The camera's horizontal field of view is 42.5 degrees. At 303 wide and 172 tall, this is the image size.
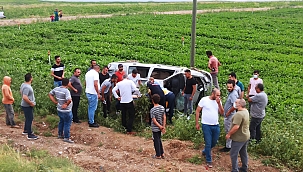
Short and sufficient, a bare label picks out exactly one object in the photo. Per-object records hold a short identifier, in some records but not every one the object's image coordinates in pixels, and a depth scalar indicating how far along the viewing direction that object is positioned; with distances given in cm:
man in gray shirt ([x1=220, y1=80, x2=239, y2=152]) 862
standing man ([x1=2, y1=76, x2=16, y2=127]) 974
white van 1148
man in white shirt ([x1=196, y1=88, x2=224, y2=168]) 802
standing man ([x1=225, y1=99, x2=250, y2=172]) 734
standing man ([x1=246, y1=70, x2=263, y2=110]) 1080
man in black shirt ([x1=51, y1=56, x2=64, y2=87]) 1219
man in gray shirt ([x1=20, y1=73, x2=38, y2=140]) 899
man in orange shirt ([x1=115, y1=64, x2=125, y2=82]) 1112
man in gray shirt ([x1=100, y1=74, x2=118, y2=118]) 1067
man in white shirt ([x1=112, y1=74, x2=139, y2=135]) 970
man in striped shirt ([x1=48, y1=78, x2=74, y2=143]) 889
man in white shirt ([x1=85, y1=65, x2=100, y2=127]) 1018
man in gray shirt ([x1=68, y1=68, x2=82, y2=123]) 1020
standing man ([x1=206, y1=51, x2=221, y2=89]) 1300
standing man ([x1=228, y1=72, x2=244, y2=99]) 988
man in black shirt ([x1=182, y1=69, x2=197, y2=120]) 1074
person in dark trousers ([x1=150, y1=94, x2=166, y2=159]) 809
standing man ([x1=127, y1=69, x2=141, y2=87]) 1091
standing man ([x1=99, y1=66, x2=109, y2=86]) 1127
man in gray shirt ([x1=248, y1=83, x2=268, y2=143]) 861
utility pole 1305
